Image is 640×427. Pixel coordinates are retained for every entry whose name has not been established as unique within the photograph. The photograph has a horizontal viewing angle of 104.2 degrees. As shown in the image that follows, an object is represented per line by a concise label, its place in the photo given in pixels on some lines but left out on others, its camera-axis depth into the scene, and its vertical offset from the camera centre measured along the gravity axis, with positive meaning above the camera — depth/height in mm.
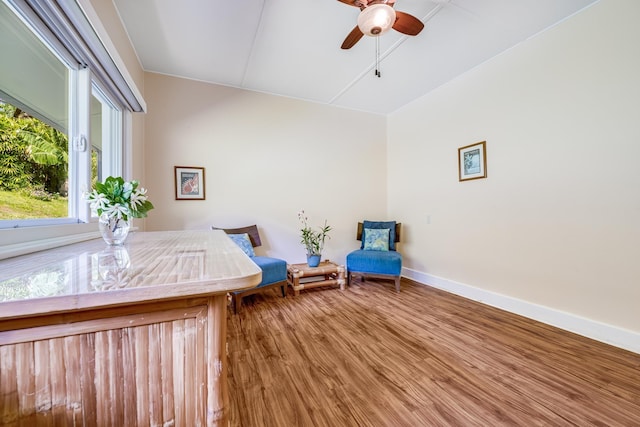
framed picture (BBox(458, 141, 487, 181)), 2811 +618
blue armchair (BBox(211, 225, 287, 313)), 2654 -620
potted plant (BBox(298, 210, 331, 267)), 3379 -345
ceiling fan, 1664 +1368
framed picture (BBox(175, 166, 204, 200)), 3049 +428
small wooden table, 3137 -767
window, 1076 +702
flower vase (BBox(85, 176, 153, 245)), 1127 +55
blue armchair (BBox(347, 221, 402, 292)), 3244 -529
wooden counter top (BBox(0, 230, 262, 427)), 478 -273
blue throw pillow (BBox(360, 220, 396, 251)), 3648 -169
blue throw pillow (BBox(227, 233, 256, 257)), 2898 -297
